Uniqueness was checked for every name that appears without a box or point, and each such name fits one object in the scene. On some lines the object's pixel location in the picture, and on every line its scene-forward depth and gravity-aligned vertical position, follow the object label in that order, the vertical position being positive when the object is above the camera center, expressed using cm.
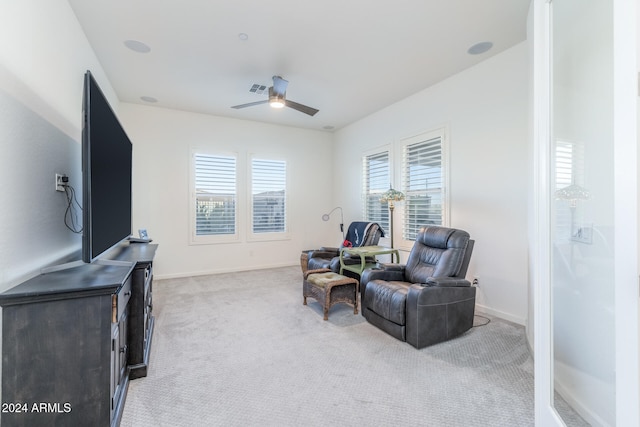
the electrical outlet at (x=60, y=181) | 204 +23
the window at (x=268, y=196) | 590 +35
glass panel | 117 -1
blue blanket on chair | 468 -36
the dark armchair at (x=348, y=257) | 423 -66
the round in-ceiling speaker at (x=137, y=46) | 306 +183
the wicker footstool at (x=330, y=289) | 324 -91
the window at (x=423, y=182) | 409 +45
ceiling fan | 355 +148
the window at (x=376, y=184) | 518 +53
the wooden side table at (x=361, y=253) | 383 -56
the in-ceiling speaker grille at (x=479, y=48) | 312 +184
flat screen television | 161 +26
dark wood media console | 129 -66
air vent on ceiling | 413 +183
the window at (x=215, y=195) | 540 +33
